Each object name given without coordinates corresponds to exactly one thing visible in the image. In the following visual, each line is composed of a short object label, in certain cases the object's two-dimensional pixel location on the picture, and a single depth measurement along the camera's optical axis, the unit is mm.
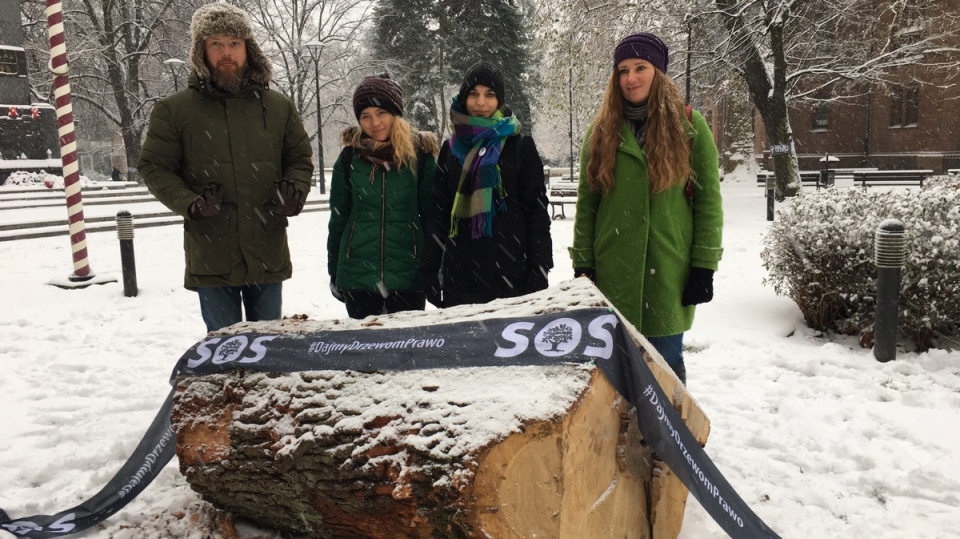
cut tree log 1882
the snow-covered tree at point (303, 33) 30047
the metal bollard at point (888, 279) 4527
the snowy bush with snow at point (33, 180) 16047
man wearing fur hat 3113
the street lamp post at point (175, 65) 23703
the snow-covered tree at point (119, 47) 25953
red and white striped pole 7977
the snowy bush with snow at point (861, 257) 4691
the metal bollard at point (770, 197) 13586
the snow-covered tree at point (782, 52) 13492
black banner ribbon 2133
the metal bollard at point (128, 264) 7465
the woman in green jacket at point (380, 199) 3469
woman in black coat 3213
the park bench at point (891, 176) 18688
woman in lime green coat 2881
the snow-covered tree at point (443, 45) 27281
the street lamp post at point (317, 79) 23673
